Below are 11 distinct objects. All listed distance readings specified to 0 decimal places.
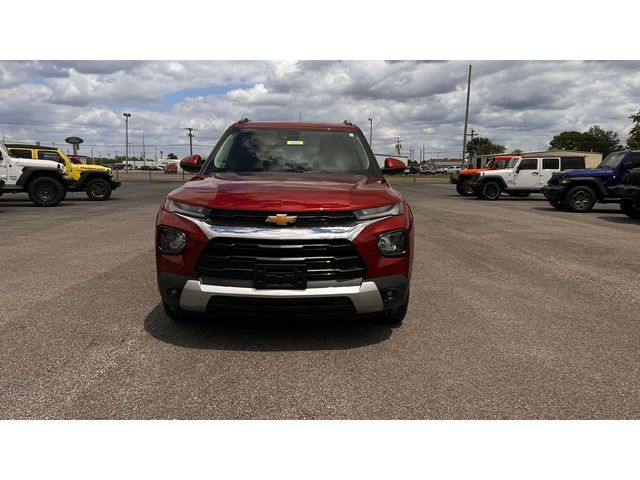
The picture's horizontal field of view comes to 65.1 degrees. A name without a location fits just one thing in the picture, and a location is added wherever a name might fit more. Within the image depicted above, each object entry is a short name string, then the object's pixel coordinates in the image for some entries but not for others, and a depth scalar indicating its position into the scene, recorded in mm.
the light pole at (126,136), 63725
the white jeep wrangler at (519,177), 22422
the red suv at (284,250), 3254
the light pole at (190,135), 78212
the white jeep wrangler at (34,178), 16062
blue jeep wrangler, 15492
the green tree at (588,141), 105062
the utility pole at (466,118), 41812
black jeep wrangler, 12688
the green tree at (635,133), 60062
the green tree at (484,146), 122625
